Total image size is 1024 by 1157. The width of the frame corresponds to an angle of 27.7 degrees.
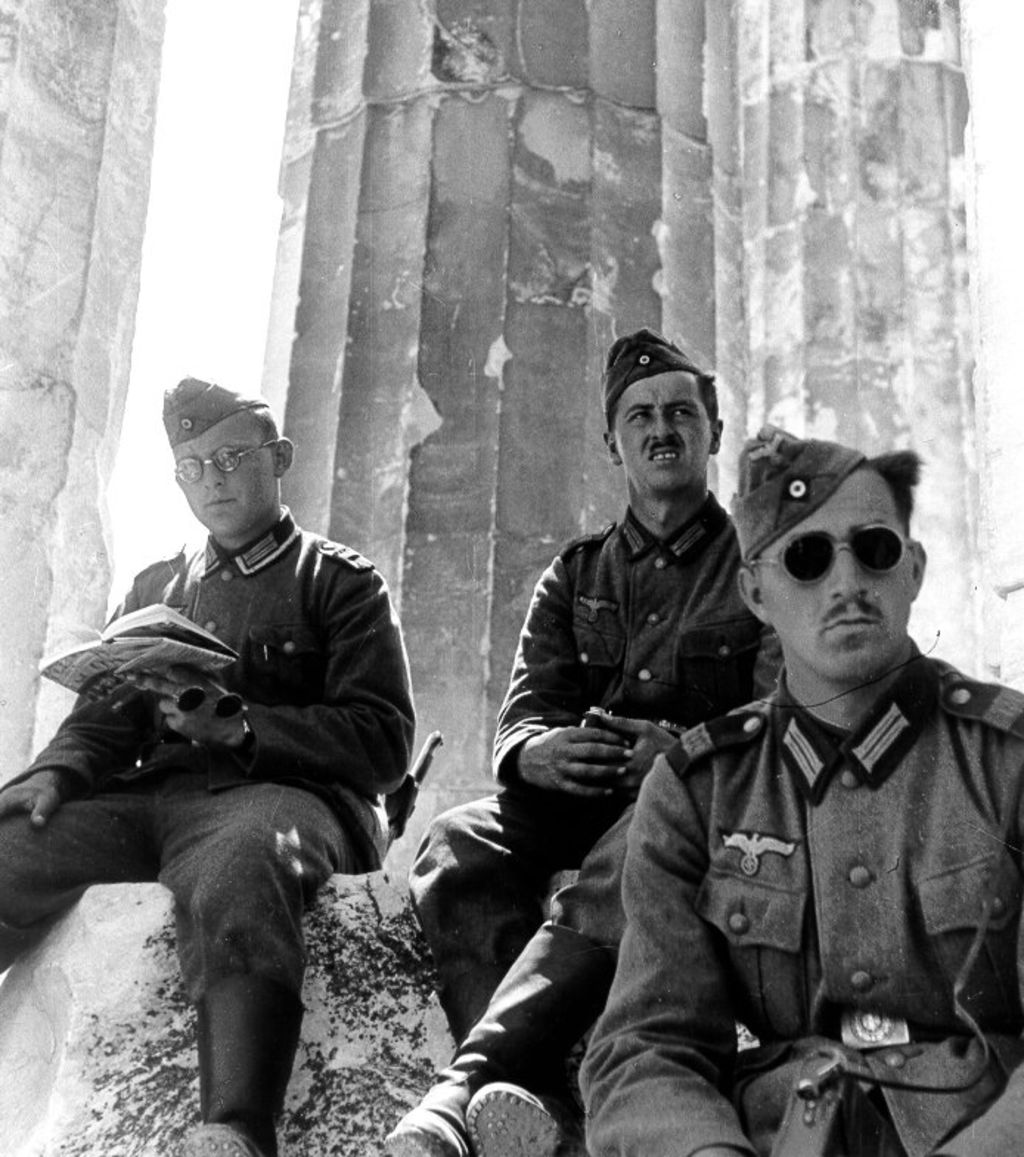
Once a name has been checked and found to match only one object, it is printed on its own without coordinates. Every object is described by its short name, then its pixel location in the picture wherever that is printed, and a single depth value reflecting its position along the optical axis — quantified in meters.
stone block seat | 3.74
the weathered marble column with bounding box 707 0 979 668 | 6.53
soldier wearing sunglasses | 2.83
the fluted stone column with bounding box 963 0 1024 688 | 5.05
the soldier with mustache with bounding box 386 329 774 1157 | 3.45
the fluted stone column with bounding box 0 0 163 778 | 6.11
